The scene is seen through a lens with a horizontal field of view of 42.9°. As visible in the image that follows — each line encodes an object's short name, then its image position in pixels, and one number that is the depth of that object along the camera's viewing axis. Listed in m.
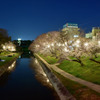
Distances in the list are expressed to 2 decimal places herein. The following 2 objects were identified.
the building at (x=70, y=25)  126.55
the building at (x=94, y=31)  81.48
